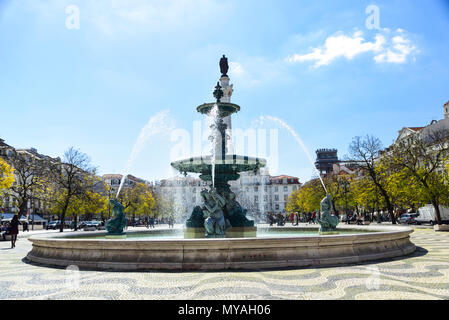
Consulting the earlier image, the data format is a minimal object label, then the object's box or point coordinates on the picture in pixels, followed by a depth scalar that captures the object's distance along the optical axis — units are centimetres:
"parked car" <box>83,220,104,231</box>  4115
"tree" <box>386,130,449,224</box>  2608
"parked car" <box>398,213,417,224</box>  4212
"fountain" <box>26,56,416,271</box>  713
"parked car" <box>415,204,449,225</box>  3844
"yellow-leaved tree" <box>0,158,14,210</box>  2509
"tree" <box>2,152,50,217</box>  3172
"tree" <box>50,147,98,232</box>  3356
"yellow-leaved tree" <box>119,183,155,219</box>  5659
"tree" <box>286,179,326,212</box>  5350
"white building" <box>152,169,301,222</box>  7362
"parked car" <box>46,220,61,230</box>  4954
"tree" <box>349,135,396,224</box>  3544
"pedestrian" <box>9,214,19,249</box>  1507
